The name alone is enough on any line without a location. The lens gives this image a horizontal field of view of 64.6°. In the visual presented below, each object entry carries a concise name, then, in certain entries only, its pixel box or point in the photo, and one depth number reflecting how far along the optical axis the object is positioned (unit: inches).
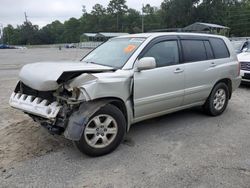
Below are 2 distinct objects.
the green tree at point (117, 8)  2811.2
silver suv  104.9
